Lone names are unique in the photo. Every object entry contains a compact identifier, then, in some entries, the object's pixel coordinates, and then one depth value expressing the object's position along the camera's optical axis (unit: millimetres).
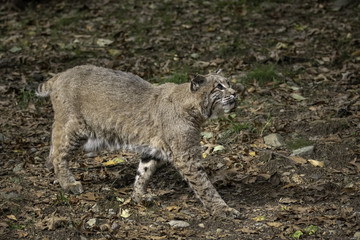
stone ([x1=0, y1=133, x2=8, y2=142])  15442
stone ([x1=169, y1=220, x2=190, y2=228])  11344
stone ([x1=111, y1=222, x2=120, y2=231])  11246
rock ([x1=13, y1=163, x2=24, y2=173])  14008
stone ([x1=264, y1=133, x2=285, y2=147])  14469
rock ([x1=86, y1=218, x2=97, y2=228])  11383
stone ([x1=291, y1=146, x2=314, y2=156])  13773
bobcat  12148
